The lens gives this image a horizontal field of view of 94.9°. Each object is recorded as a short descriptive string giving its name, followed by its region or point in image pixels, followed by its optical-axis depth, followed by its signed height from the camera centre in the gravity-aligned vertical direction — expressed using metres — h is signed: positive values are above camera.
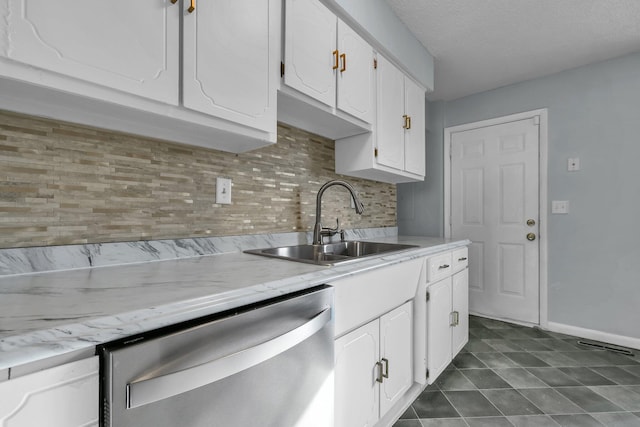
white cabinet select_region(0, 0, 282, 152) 0.70 +0.42
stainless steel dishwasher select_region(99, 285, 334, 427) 0.53 -0.35
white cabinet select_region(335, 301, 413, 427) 1.12 -0.67
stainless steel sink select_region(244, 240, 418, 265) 1.50 -0.21
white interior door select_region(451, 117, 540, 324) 2.76 +0.01
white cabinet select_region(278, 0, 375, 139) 1.30 +0.70
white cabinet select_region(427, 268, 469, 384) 1.70 -0.69
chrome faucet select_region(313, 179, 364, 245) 1.68 +0.03
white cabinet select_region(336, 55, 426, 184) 1.88 +0.52
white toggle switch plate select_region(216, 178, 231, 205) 1.36 +0.10
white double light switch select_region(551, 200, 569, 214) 2.59 +0.08
